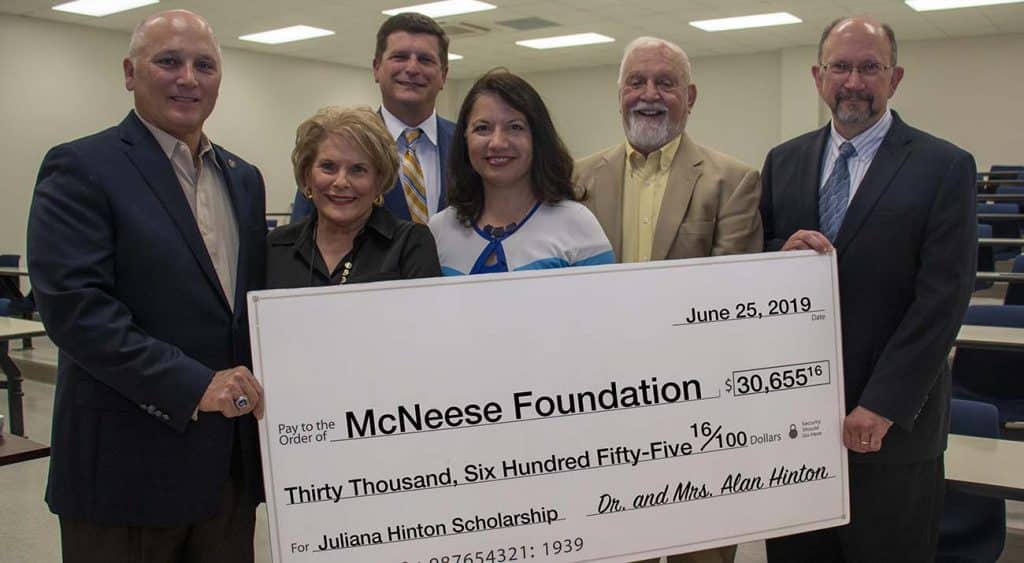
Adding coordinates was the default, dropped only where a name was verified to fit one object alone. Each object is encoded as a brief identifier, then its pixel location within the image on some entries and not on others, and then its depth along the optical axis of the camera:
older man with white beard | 2.43
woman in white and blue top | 2.19
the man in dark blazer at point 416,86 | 2.67
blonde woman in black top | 2.02
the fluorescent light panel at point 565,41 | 13.08
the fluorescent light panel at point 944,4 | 10.95
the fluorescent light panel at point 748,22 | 11.70
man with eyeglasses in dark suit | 2.08
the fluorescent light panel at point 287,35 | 12.05
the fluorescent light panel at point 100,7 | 10.10
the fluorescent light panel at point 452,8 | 10.23
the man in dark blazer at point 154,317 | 1.73
